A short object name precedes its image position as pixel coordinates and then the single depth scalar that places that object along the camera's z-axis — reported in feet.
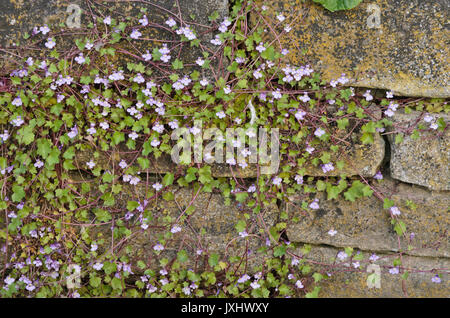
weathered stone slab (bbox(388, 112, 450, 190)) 8.38
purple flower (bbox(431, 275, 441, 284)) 8.41
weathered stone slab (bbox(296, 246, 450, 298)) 8.84
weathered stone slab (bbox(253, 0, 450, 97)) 8.11
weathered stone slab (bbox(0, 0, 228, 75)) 8.33
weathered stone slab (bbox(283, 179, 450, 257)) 8.61
